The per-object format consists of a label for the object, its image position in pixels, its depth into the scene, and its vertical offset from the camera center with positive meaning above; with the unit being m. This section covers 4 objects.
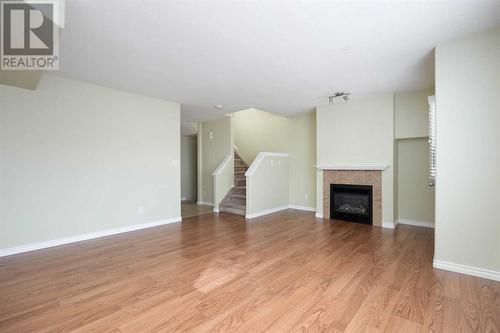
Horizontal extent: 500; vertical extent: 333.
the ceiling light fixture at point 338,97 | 4.49 +1.37
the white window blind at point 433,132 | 2.83 +0.40
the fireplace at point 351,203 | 4.91 -0.79
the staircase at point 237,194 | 5.96 -0.77
